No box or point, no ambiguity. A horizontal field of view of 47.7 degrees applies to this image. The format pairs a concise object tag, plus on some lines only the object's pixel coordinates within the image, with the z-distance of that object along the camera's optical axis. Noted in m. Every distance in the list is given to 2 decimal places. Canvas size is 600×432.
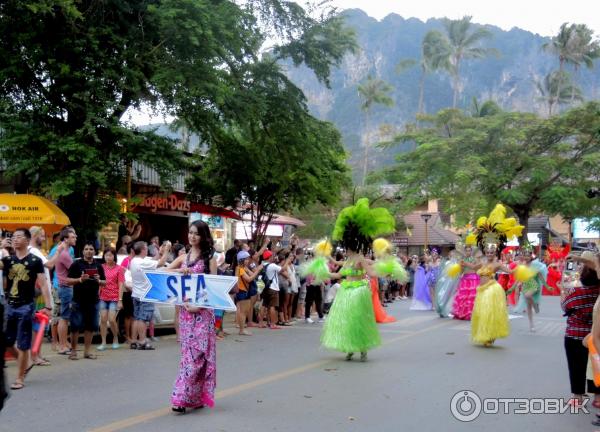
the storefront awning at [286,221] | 33.52
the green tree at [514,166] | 34.31
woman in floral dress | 6.61
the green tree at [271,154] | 19.06
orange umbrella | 15.72
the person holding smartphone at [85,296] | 9.95
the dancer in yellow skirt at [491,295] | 11.77
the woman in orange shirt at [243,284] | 13.84
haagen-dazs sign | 24.31
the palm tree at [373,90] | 65.06
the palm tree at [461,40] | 64.62
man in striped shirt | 6.81
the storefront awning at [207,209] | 23.55
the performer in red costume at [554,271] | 29.62
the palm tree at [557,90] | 68.56
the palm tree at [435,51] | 66.50
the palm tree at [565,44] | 59.88
